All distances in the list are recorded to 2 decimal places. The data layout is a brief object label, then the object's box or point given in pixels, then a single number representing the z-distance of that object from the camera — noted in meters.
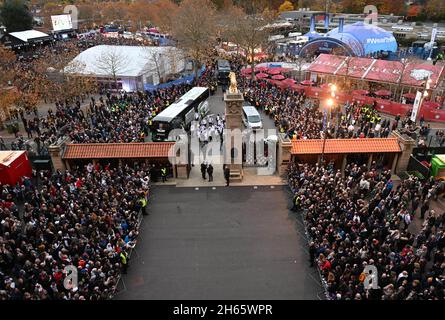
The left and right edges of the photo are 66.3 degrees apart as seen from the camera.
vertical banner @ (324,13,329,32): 60.13
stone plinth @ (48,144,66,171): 18.77
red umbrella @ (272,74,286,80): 36.58
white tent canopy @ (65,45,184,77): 35.78
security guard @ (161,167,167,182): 19.11
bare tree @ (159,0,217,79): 40.38
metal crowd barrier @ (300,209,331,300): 12.11
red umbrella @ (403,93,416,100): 29.86
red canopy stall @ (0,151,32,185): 18.17
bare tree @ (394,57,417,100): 31.29
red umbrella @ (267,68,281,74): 38.30
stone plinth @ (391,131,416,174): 19.44
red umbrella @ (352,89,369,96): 31.25
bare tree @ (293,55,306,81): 37.89
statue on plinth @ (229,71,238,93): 17.88
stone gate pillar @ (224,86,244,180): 18.34
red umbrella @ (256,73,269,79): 37.58
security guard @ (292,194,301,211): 16.23
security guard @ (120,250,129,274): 12.93
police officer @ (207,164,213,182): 19.14
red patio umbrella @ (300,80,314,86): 33.94
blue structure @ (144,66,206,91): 36.95
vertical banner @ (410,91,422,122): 24.56
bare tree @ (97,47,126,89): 35.14
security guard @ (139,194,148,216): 15.95
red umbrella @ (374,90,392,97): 30.65
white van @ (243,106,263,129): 25.39
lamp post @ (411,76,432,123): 25.19
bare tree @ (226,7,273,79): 43.22
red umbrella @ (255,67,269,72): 39.59
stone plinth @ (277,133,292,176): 19.22
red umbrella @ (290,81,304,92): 33.69
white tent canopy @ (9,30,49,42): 54.97
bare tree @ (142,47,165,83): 37.47
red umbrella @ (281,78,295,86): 34.97
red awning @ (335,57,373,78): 34.66
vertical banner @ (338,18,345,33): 46.07
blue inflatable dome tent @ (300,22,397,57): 42.50
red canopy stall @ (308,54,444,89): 31.20
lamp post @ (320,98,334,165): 17.38
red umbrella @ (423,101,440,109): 27.33
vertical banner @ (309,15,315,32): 56.29
